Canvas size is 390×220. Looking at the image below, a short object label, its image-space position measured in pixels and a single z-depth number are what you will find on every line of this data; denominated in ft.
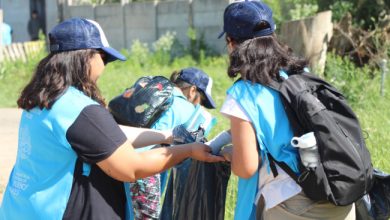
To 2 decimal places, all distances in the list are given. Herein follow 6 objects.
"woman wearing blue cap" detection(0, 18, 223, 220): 8.41
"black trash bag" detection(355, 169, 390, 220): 9.51
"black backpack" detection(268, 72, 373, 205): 8.31
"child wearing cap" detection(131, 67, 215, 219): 13.03
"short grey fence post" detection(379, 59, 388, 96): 26.25
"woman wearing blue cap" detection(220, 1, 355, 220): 8.41
